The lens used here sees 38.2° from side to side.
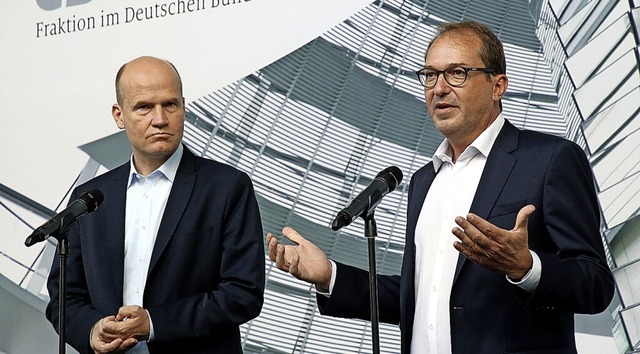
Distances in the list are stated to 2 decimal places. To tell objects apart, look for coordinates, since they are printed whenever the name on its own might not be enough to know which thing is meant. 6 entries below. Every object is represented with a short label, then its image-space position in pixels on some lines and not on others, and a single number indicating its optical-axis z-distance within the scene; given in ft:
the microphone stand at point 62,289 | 9.21
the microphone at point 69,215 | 9.13
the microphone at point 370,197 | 7.87
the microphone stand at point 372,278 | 8.20
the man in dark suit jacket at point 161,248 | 9.50
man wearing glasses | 7.84
